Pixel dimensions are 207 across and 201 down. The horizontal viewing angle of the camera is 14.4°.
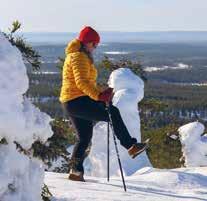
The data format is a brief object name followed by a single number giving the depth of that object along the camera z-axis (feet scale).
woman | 31.55
